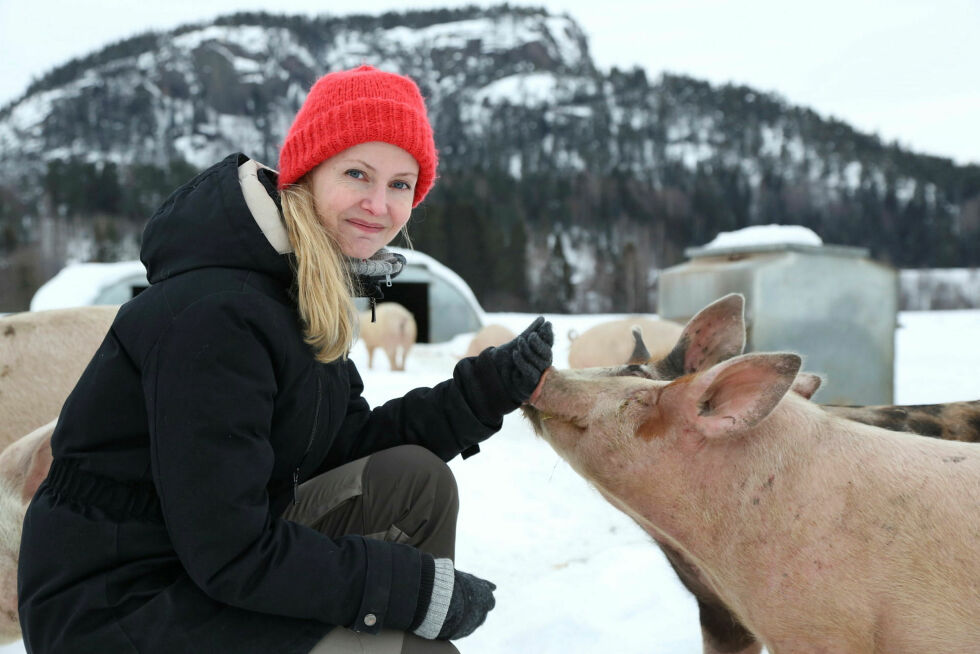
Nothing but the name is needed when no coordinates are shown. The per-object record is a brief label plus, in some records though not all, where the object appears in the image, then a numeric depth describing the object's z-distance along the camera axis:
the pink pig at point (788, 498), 1.48
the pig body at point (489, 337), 10.42
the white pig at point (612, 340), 7.17
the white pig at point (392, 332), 11.62
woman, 1.39
